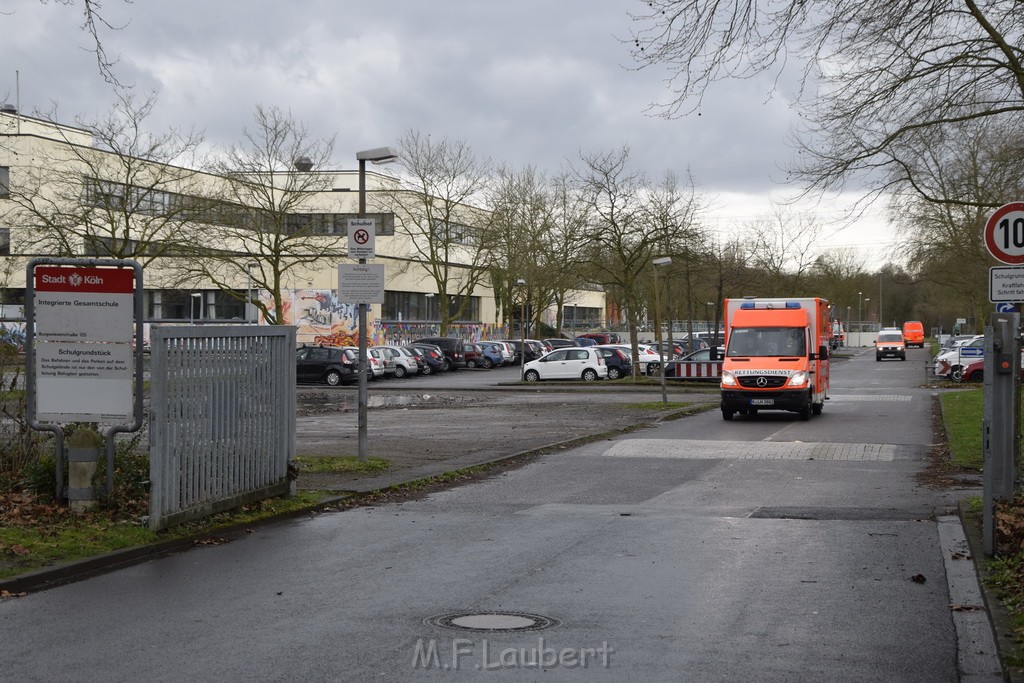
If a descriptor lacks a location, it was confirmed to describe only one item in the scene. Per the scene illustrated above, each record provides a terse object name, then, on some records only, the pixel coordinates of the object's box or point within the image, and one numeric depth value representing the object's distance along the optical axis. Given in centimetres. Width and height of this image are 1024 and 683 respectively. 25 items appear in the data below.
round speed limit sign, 1055
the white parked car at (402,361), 5388
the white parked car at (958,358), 4275
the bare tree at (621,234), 4344
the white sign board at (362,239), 1567
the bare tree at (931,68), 1395
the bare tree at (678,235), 4394
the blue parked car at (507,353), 6669
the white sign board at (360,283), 1560
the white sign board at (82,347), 1083
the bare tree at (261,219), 4409
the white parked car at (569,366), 4800
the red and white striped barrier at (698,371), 4300
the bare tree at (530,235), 6097
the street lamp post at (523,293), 4786
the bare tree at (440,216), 6431
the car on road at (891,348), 7850
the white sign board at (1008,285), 1050
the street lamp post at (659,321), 3206
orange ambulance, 2577
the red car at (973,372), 4228
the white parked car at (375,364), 5016
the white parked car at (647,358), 5266
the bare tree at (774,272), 6981
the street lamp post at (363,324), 1589
